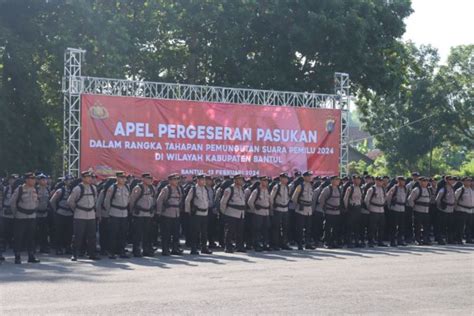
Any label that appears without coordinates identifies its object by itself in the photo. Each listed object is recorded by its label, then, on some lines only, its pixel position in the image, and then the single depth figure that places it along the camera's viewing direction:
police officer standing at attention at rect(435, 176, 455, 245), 19.92
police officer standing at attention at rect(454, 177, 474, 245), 19.86
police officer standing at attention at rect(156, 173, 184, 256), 16.31
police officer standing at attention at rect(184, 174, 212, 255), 16.69
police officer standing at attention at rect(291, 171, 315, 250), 17.92
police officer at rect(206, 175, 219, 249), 18.66
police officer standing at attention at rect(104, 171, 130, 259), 15.59
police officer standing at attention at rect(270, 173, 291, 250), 17.66
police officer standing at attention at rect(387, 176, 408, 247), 19.30
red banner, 20.66
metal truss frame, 20.58
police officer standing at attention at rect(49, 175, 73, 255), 16.66
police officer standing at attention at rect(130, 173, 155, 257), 16.03
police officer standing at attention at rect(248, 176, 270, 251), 17.44
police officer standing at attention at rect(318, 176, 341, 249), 18.44
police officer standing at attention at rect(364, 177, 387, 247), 18.67
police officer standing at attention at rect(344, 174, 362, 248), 18.58
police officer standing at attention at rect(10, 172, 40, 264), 14.77
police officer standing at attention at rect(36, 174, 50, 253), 16.98
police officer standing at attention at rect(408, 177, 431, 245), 19.52
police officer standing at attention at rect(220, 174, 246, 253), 17.12
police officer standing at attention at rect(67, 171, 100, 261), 15.13
